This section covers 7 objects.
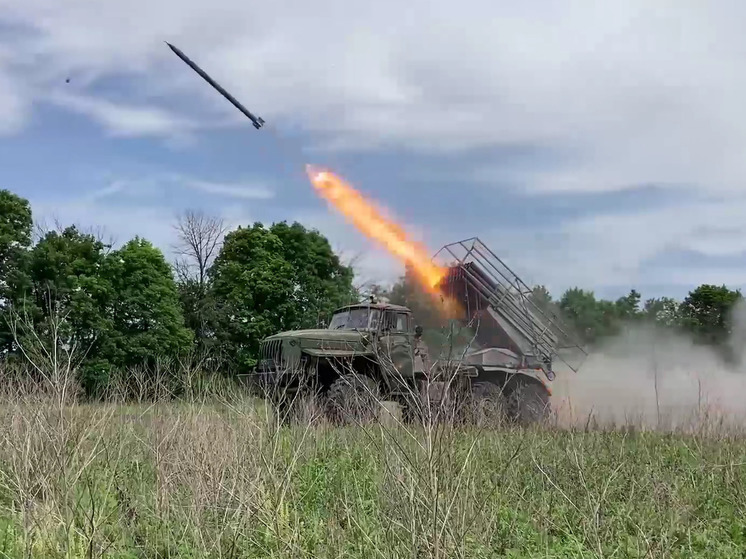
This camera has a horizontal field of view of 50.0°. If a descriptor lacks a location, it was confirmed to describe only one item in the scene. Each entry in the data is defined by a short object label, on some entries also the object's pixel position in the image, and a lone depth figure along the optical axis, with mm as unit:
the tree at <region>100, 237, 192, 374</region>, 32312
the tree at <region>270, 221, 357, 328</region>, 36375
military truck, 15125
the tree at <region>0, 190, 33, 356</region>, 29734
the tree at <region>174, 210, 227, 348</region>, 36312
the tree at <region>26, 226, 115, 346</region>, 31203
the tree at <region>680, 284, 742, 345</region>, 24483
